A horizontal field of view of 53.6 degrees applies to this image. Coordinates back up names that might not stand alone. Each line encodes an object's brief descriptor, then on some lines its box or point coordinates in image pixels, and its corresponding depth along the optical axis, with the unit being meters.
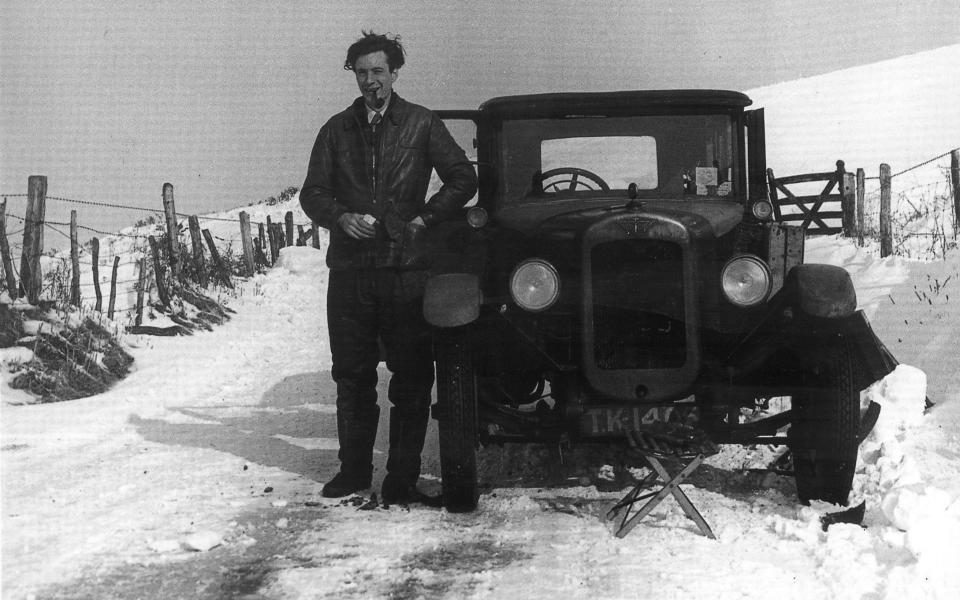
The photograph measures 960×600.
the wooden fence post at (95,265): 12.41
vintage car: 4.20
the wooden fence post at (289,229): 25.02
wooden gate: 16.53
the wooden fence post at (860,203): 16.67
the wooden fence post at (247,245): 18.42
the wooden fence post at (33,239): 9.36
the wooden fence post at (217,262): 15.80
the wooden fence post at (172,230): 13.84
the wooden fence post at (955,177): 14.25
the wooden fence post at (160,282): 12.55
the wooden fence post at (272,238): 22.27
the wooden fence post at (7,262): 9.33
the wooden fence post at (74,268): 10.31
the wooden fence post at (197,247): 15.13
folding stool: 3.95
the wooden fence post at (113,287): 11.82
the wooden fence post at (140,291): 11.25
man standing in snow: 4.78
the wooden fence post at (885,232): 14.13
